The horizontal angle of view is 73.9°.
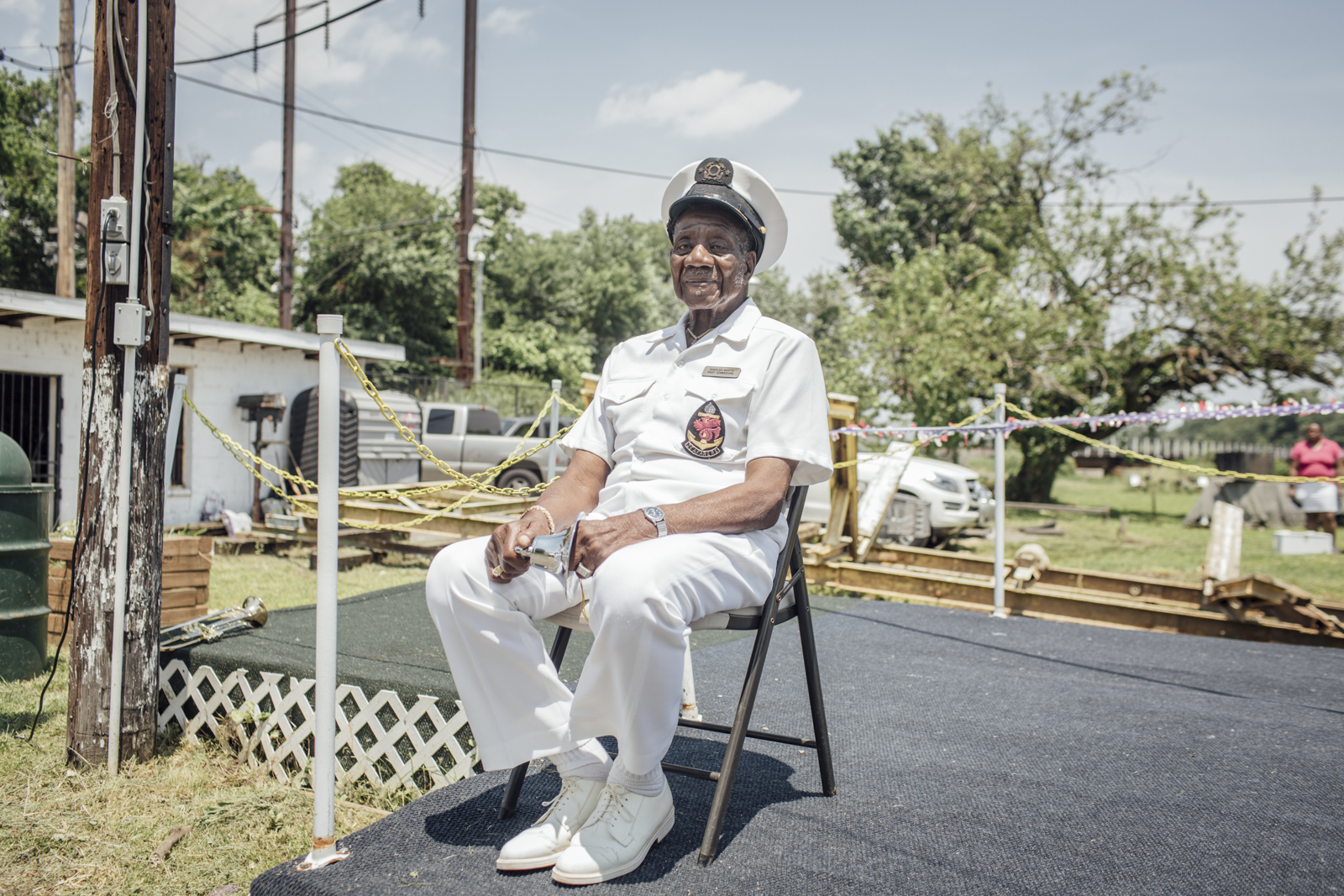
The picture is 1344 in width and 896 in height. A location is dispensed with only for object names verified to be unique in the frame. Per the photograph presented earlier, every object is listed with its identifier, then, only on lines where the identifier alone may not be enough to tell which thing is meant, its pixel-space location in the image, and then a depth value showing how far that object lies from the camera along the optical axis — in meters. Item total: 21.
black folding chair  2.20
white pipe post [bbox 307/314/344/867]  2.24
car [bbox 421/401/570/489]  15.34
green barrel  4.22
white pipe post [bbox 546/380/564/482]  8.22
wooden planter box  5.13
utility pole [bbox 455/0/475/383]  18.97
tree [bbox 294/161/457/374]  30.52
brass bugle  3.82
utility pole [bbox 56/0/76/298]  14.55
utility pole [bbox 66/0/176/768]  3.23
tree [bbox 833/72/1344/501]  16.36
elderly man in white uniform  2.01
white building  10.18
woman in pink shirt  12.39
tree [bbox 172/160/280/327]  28.53
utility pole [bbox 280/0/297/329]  19.41
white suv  11.52
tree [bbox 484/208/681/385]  33.38
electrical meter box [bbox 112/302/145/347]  3.24
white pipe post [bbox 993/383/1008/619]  6.21
